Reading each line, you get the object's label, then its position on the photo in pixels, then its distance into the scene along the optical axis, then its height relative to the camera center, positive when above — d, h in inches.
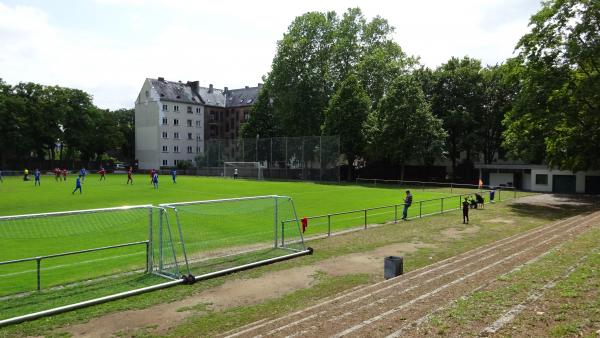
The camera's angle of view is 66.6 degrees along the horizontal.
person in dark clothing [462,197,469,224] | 934.2 -103.3
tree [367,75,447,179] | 2176.4 +153.2
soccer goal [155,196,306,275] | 575.2 -127.5
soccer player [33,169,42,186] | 1820.1 -85.8
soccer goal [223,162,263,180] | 2694.4 -66.7
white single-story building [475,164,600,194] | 1879.9 -72.1
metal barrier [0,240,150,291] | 413.0 -109.7
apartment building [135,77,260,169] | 3612.2 +326.4
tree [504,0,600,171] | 1312.7 +239.3
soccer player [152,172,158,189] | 1701.5 -85.6
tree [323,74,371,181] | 2407.7 +235.5
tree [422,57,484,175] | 2310.5 +316.9
